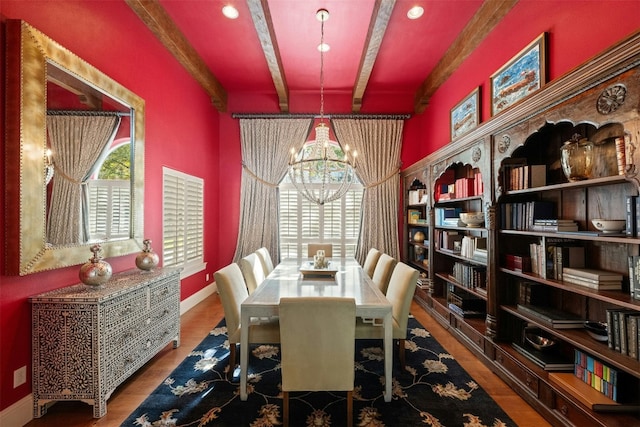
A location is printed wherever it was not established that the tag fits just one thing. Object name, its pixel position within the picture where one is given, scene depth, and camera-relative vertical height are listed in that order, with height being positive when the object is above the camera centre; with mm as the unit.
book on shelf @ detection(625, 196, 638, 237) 1607 +7
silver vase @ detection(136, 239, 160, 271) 2829 -405
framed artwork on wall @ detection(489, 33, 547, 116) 2621 +1376
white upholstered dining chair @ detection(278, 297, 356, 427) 1768 -776
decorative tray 3018 -558
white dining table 2113 -616
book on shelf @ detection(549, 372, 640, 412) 1683 -1065
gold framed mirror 1854 +438
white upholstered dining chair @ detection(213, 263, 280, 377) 2293 -845
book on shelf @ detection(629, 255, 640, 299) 1593 -314
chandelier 2979 +622
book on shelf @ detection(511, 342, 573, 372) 2092 -1038
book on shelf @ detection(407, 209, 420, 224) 4922 +15
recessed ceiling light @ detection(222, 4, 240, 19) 3175 +2228
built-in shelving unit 1635 -255
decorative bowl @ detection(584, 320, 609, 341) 1858 -725
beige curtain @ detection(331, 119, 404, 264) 5309 +1017
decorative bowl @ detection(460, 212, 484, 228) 3125 -21
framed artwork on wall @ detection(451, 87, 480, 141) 3675 +1360
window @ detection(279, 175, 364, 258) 5434 -95
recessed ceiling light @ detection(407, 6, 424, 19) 3191 +2233
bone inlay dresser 1960 -865
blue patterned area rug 1976 -1340
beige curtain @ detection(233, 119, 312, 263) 5281 +850
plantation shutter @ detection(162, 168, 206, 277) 3785 -68
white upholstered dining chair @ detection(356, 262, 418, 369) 2346 -789
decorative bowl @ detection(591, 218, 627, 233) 1729 -46
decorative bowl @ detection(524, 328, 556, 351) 2283 -965
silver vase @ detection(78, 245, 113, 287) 2137 -399
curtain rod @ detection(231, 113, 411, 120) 5301 +1790
